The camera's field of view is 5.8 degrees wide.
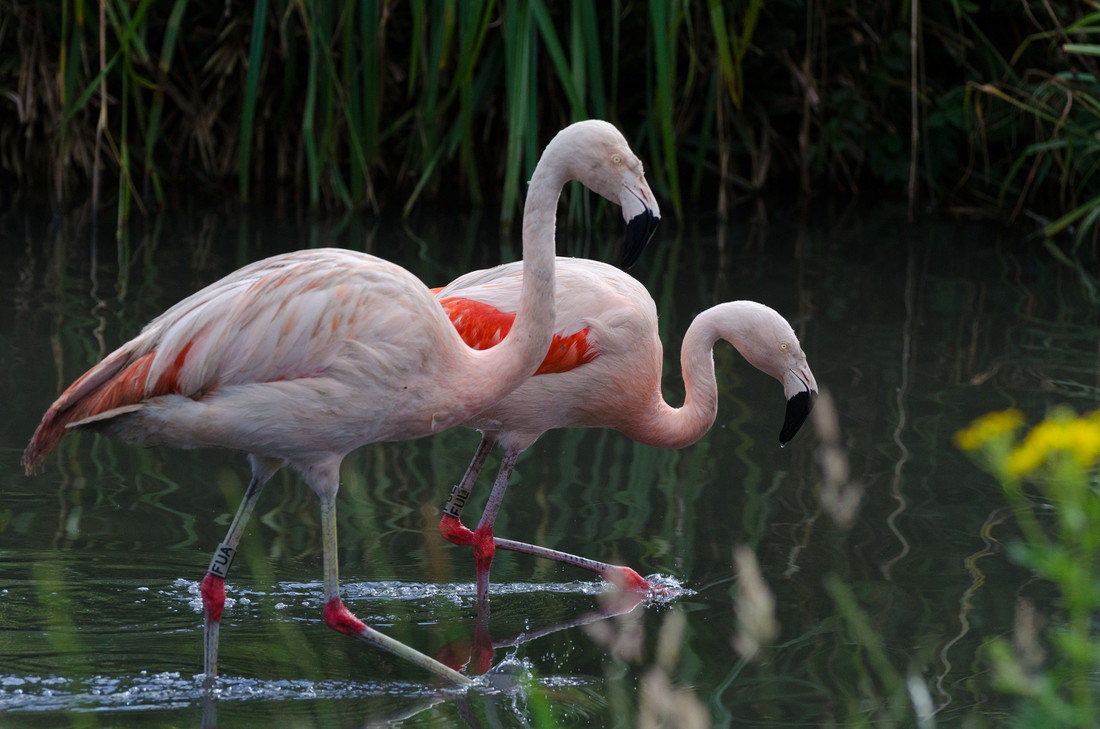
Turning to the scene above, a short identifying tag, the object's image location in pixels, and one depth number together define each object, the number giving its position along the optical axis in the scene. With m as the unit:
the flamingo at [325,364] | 12.79
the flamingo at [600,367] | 13.13
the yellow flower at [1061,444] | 11.07
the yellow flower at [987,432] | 11.40
